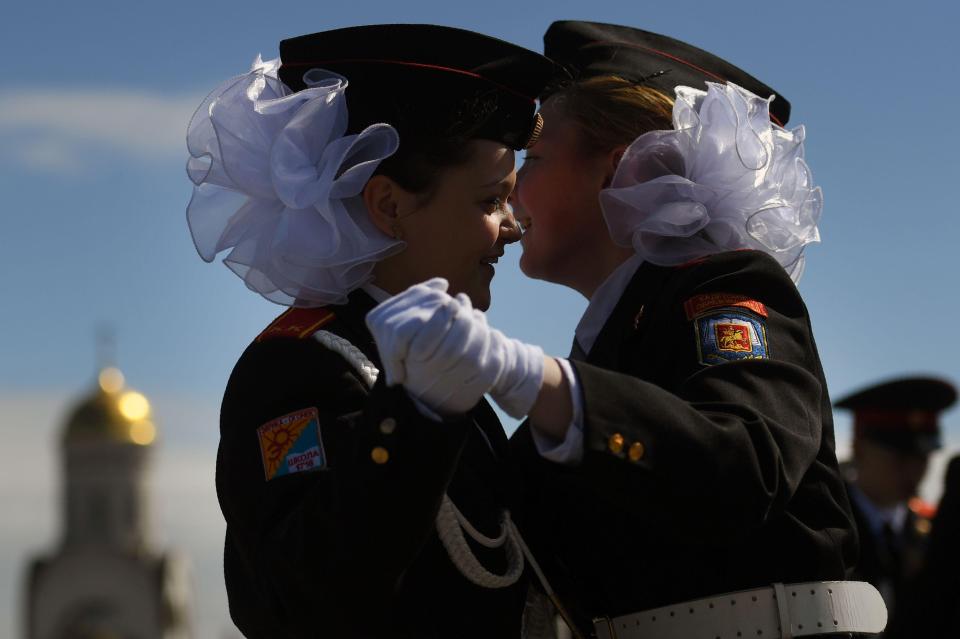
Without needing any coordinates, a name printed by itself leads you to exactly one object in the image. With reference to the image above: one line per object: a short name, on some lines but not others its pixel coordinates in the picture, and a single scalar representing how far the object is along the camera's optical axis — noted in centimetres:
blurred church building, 7200
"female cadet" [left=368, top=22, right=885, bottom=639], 326
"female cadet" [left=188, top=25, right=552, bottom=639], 341
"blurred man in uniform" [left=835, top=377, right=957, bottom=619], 846
